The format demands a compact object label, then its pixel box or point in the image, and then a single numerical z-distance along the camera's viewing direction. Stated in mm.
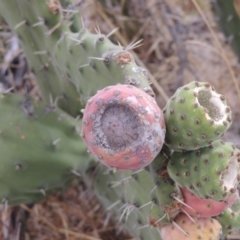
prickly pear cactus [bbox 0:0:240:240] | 323
